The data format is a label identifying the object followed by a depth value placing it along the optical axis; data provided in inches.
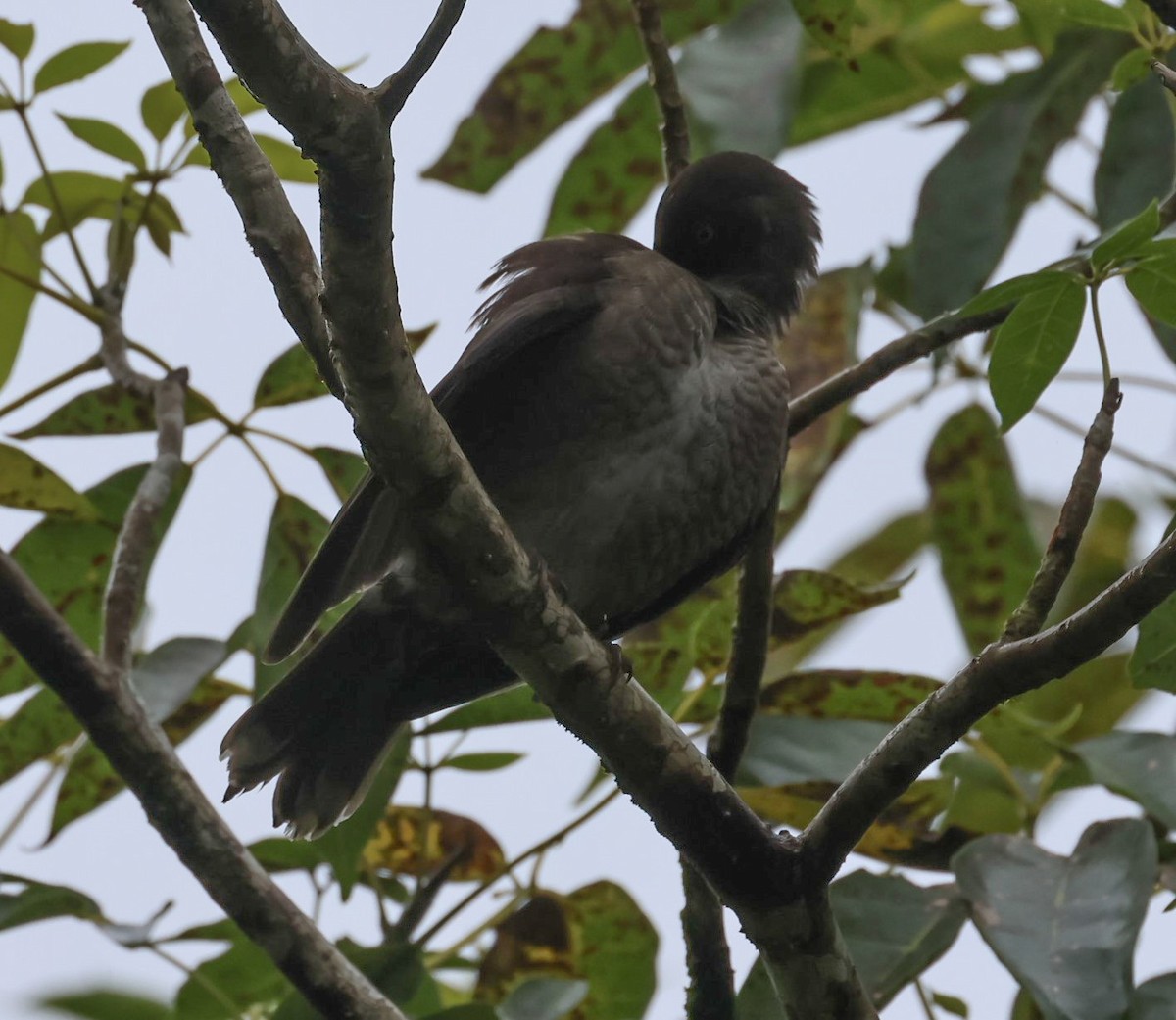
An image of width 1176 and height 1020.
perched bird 217.2
